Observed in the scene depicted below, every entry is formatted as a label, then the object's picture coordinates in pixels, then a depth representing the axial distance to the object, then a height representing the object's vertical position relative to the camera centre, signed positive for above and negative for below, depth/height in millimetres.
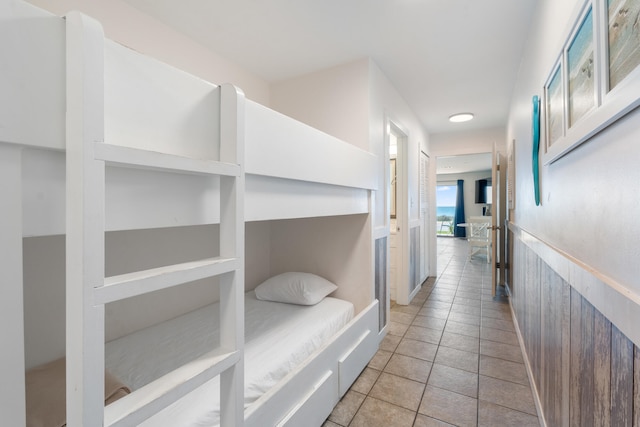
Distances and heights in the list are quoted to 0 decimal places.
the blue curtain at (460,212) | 10180 -28
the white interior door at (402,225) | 3271 -159
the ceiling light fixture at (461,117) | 3635 +1240
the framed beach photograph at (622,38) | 583 +387
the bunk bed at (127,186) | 511 +66
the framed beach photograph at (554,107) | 1165 +471
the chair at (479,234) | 5789 -553
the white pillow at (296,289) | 2078 -594
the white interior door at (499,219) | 3350 -98
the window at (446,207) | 10812 +173
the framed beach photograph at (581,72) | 840 +460
